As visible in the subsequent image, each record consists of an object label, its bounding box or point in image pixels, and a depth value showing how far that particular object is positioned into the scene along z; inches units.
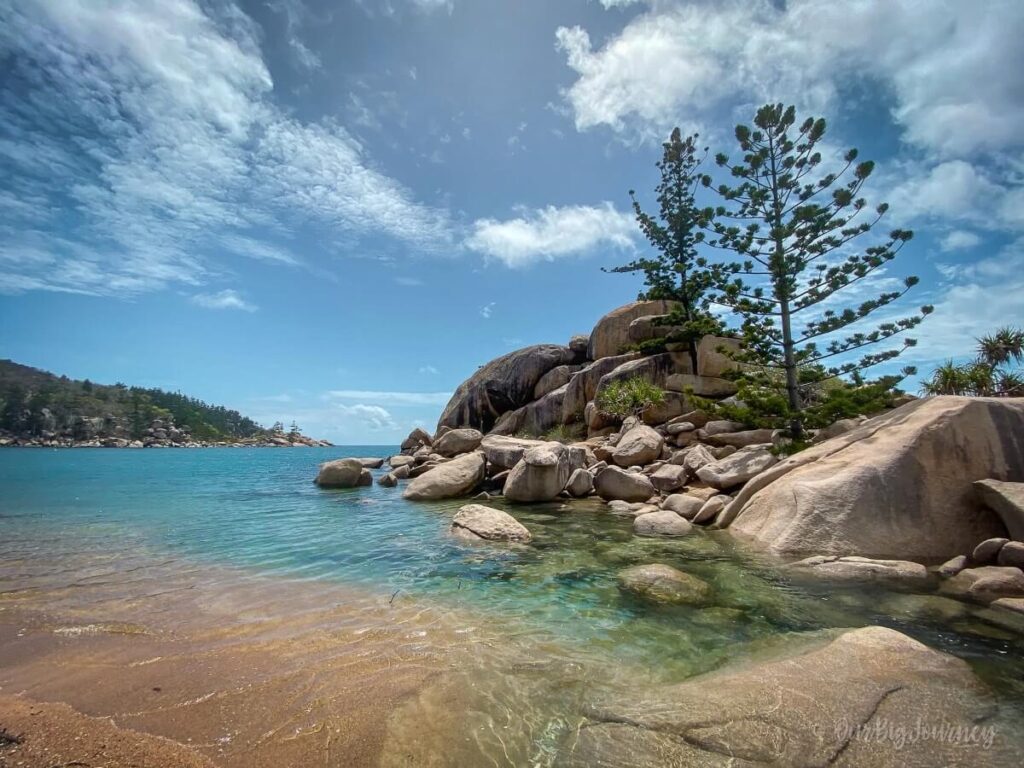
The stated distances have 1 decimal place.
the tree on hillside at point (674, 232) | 1304.1
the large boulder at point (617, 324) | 1318.9
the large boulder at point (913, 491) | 343.0
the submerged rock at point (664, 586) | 268.1
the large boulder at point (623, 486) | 628.1
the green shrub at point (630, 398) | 984.3
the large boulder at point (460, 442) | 1029.2
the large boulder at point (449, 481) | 723.4
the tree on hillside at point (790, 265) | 660.1
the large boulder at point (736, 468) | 546.3
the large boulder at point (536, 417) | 1261.1
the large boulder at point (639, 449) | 738.8
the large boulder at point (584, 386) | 1200.8
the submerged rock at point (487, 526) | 426.3
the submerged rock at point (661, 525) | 456.8
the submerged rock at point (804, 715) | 124.7
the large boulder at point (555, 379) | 1350.9
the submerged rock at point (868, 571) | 298.8
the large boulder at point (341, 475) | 965.2
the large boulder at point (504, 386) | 1433.3
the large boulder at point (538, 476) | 661.3
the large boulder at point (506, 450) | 764.6
